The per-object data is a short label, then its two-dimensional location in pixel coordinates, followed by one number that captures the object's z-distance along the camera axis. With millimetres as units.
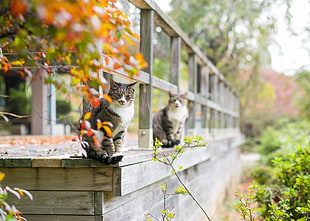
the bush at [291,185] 3764
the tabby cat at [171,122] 4117
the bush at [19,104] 10875
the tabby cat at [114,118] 2303
